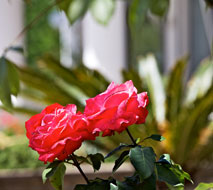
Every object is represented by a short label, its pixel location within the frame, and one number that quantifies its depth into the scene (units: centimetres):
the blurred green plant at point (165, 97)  387
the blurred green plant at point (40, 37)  1361
